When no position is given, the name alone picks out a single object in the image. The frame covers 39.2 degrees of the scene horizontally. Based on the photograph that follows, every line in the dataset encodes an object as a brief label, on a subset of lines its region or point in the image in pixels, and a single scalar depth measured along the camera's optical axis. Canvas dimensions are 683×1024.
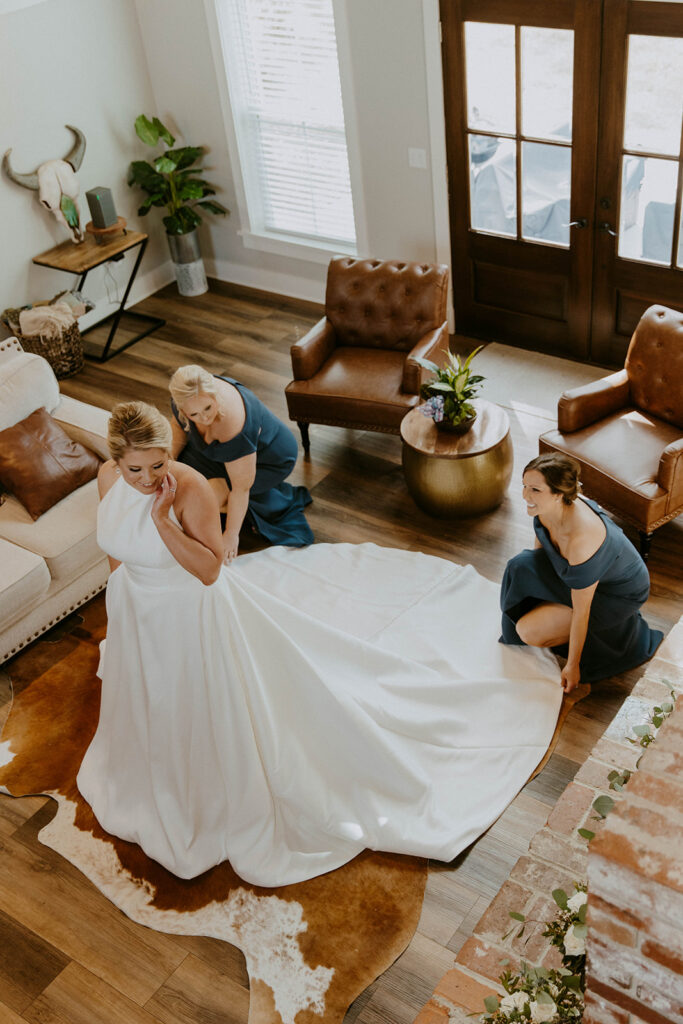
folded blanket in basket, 6.08
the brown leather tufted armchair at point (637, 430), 4.18
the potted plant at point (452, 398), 4.48
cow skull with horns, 6.01
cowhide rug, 3.02
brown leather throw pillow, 4.50
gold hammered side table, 4.54
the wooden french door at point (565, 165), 4.80
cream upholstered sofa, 4.20
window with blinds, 5.90
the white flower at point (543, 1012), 2.07
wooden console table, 6.14
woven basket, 6.14
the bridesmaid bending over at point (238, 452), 3.96
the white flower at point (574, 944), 2.07
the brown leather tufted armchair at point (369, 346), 5.00
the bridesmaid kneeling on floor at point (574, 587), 3.41
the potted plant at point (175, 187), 6.50
